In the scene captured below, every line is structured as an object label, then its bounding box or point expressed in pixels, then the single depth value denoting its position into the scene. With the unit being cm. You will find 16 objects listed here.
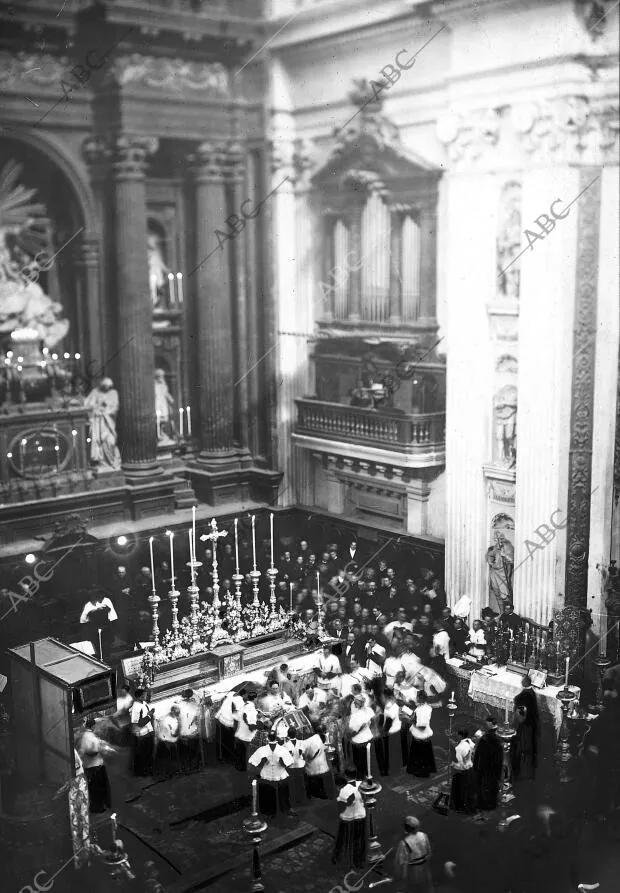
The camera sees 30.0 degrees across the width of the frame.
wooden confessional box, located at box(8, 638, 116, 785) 1327
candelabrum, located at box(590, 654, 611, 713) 1534
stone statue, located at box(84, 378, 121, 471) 1814
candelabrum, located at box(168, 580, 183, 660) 1554
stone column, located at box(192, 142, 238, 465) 1883
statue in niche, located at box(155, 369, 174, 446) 1906
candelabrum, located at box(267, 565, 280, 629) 1675
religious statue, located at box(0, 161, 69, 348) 1838
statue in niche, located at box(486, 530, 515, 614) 1667
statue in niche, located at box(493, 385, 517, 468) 1628
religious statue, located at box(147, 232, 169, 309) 1950
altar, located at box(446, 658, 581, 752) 1491
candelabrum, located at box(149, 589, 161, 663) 1538
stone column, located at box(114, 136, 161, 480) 1794
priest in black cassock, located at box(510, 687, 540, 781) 1423
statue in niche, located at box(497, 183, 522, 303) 1574
